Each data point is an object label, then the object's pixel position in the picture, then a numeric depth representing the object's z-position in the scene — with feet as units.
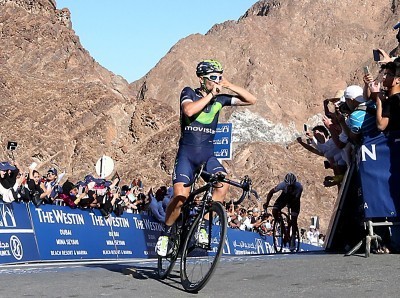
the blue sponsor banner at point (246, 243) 71.20
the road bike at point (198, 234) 23.16
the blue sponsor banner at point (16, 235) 44.65
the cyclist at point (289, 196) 54.95
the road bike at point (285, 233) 58.39
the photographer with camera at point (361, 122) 33.06
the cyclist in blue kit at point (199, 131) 25.70
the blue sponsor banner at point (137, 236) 57.32
